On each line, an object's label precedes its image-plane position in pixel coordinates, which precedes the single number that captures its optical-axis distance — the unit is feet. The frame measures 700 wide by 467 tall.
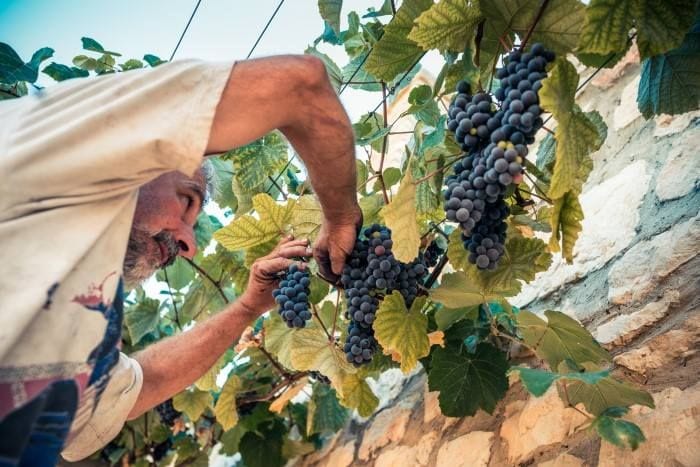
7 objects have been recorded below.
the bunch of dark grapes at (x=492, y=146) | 2.92
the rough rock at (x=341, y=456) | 6.63
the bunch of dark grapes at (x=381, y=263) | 3.85
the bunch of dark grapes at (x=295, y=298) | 4.20
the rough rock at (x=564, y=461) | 3.79
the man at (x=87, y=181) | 2.31
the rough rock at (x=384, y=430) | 6.09
